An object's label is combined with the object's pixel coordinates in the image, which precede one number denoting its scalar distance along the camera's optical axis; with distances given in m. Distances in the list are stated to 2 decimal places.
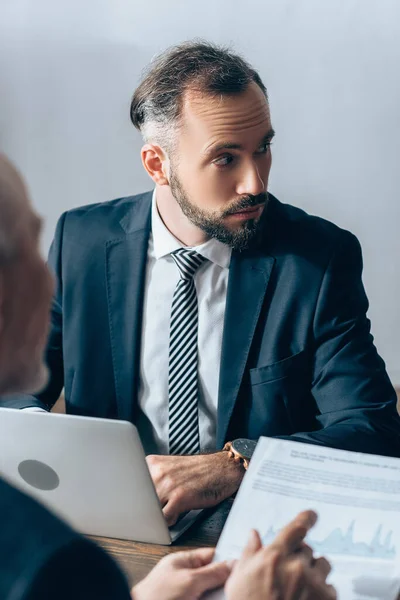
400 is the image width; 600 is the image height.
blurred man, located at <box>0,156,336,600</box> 0.71
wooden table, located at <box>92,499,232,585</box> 1.26
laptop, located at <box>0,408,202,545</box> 1.25
